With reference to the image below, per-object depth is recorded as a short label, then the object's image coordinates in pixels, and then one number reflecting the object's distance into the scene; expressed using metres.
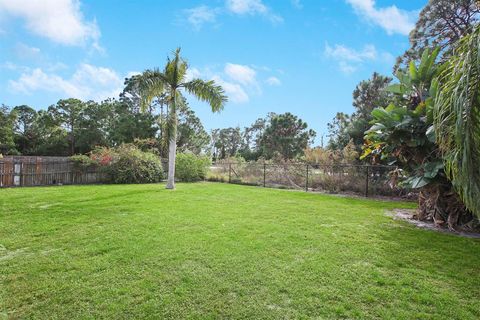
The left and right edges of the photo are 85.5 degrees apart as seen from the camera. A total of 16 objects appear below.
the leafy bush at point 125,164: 12.91
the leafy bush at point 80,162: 12.38
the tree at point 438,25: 12.21
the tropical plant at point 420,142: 5.01
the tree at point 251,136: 37.44
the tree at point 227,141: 41.81
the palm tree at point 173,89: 10.30
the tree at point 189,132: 25.59
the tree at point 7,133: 24.06
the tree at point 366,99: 15.18
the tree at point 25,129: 28.44
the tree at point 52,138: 26.80
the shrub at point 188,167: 14.79
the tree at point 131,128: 23.16
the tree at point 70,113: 27.25
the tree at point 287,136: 26.80
